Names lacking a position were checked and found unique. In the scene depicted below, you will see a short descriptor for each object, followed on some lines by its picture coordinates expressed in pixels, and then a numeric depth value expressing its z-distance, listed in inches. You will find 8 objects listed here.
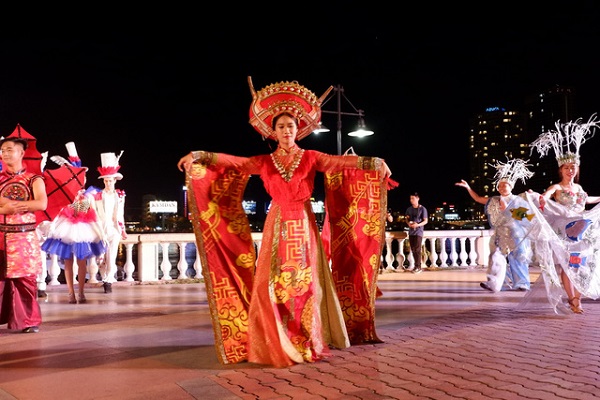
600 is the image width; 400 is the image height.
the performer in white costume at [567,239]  266.8
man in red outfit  222.1
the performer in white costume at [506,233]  349.4
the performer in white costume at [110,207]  346.6
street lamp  521.7
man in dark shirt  493.4
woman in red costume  170.9
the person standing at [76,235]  306.3
